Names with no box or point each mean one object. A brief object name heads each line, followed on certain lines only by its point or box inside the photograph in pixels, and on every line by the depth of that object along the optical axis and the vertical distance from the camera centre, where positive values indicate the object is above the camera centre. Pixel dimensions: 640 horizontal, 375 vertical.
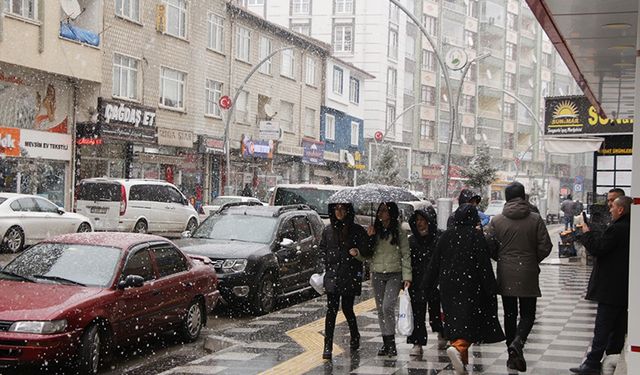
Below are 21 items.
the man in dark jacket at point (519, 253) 9.05 -0.84
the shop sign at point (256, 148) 42.31 +0.71
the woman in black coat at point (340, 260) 9.65 -1.03
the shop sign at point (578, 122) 18.59 +1.05
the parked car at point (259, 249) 13.62 -1.39
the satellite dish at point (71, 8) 29.16 +4.86
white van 27.17 -1.41
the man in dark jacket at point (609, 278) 8.48 -0.99
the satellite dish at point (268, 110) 44.47 +2.60
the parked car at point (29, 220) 21.53 -1.62
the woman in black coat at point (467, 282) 8.55 -1.09
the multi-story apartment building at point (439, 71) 63.69 +8.20
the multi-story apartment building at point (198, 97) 33.03 +2.79
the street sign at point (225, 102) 36.84 +2.44
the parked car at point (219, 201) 33.57 -1.52
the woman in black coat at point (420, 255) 9.90 -0.97
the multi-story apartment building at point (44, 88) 27.56 +2.27
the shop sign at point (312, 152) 48.74 +0.68
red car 8.49 -1.47
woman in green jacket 9.75 -1.04
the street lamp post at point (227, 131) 34.19 +1.15
